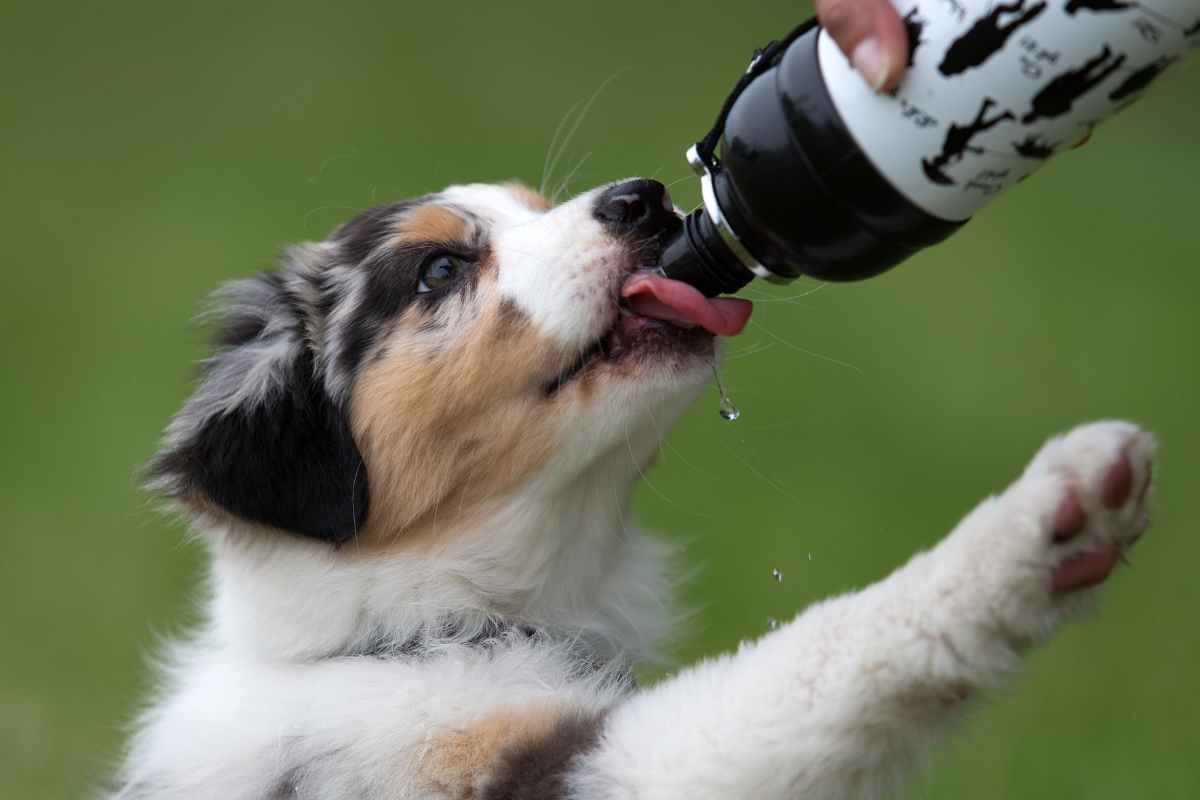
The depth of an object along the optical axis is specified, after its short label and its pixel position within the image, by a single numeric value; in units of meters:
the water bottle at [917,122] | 5.34
